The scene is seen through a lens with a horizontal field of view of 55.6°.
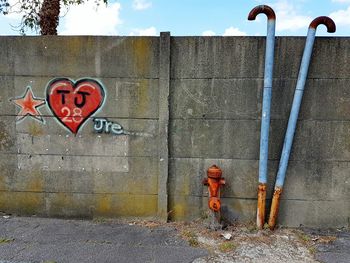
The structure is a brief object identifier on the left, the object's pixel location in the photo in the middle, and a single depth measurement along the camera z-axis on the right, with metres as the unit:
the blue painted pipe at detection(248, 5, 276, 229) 3.73
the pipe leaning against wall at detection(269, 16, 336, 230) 3.75
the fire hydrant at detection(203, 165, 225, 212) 3.80
